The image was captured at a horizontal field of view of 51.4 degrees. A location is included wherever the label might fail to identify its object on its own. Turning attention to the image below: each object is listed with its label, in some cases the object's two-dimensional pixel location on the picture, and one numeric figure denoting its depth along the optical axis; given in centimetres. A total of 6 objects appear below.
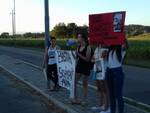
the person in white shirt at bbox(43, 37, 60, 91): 441
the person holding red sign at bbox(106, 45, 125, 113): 290
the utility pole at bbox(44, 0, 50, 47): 462
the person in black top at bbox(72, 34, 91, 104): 347
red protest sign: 295
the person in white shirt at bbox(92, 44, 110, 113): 313
